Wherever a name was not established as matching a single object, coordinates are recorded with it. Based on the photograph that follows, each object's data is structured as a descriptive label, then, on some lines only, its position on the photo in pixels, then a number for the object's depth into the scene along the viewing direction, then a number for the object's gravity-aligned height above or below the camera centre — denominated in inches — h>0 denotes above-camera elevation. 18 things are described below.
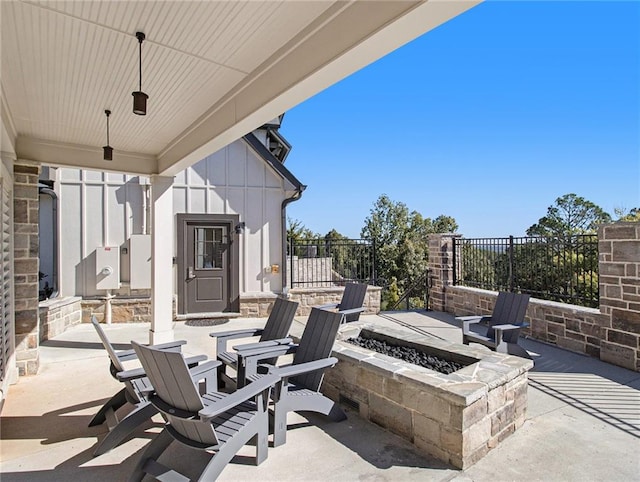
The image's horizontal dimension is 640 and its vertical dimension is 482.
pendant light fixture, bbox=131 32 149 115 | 105.1 +43.5
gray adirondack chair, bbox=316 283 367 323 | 254.1 -37.2
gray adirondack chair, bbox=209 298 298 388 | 148.8 -36.5
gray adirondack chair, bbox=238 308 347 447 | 111.9 -39.5
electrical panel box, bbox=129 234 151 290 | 288.7 -8.0
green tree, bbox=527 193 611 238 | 639.9 +61.2
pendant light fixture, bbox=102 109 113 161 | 160.9 +44.0
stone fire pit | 100.9 -46.4
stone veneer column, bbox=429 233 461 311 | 332.8 -16.9
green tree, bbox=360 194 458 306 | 706.8 +25.8
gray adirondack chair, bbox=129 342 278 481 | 85.4 -43.6
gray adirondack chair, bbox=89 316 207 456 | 107.3 -48.2
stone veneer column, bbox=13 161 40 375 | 179.0 -5.4
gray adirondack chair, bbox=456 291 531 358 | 181.0 -39.8
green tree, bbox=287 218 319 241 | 711.7 +41.7
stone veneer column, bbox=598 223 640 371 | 180.4 -22.9
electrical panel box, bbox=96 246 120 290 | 281.0 -13.1
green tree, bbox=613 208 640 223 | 384.5 +38.9
